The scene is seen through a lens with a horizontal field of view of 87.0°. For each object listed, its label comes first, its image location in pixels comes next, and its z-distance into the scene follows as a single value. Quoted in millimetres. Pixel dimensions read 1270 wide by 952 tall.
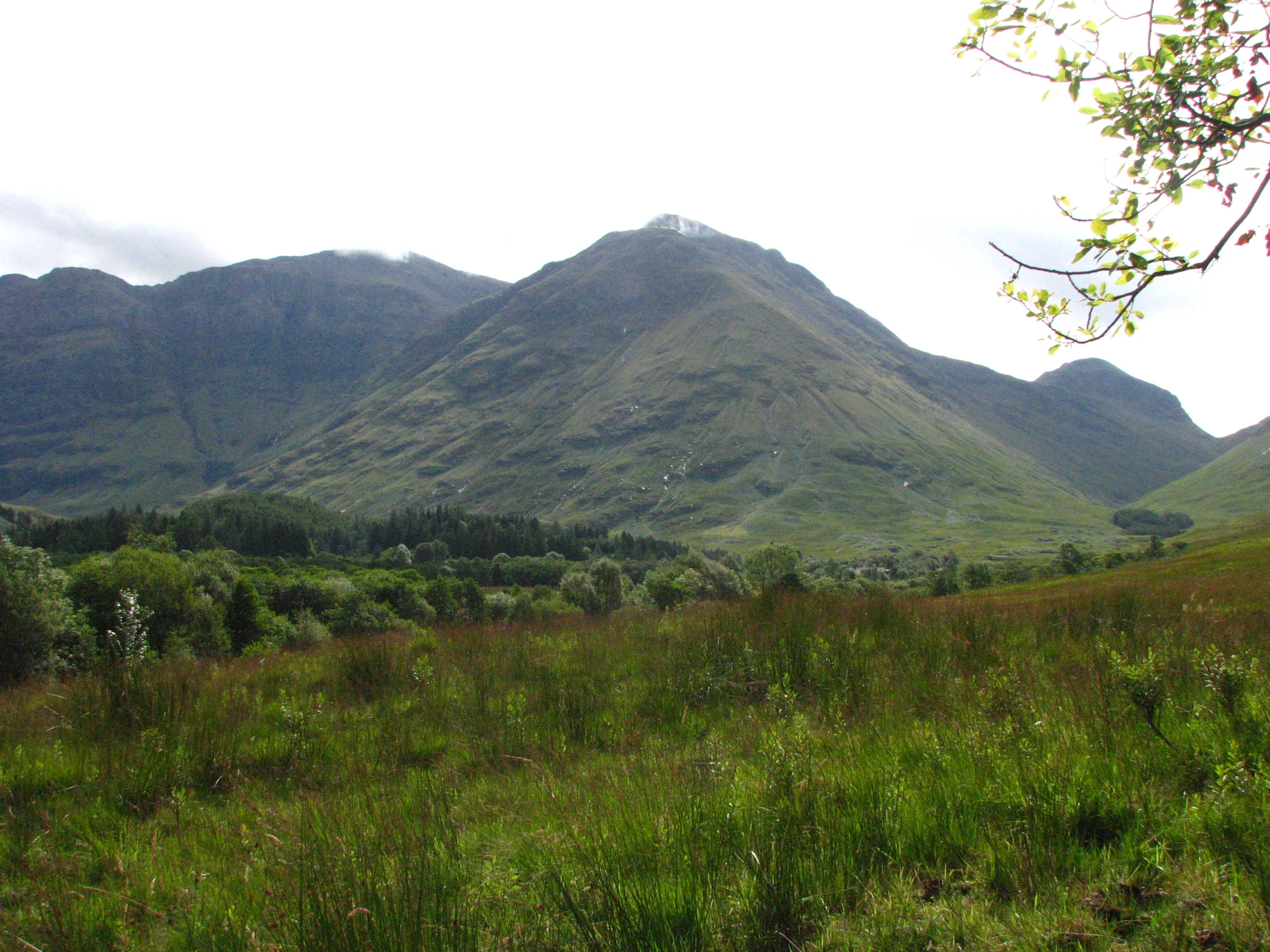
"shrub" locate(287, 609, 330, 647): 23703
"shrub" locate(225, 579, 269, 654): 28375
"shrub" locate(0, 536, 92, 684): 14852
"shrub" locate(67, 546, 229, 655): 22500
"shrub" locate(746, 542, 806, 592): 47375
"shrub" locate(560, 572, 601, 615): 43938
